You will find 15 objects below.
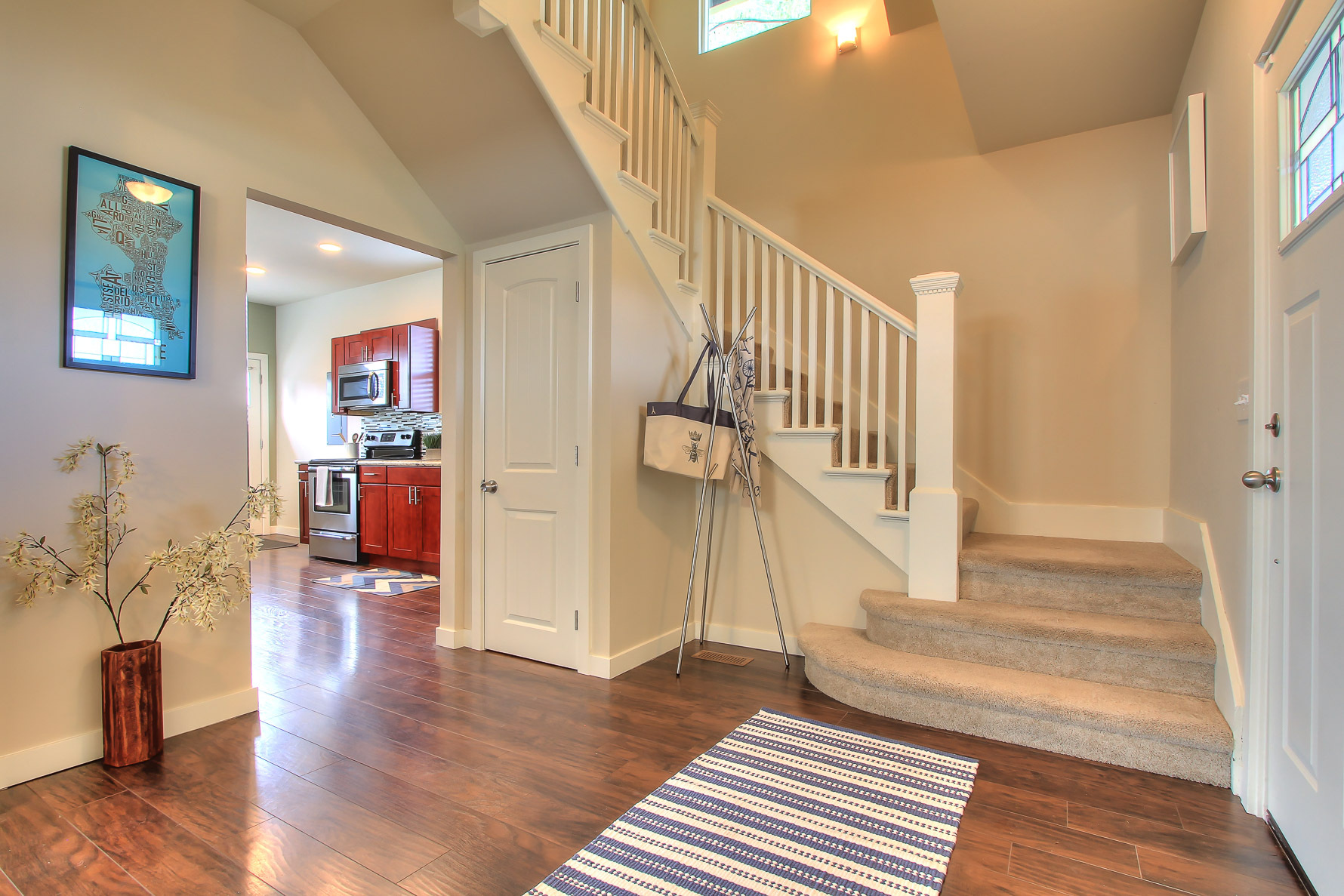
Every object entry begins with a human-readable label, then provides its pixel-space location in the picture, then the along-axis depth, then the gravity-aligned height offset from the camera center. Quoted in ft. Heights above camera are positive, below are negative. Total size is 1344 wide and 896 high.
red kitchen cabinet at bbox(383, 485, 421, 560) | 17.88 -1.96
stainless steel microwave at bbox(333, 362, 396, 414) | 20.54 +2.06
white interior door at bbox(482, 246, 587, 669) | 10.14 -0.04
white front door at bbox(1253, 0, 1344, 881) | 4.57 -0.51
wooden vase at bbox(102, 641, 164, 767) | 6.77 -2.63
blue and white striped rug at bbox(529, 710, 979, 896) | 4.98 -3.21
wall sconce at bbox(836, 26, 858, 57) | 13.46 +8.49
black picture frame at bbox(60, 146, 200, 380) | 6.83 +2.00
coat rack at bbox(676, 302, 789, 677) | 10.11 +0.33
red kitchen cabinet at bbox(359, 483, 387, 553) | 18.63 -1.88
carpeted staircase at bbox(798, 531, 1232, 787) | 6.84 -2.53
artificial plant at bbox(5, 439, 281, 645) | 6.53 -1.13
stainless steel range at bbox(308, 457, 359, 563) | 19.40 -1.73
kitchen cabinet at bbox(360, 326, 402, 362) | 20.76 +3.41
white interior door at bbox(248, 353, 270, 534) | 24.97 +1.38
